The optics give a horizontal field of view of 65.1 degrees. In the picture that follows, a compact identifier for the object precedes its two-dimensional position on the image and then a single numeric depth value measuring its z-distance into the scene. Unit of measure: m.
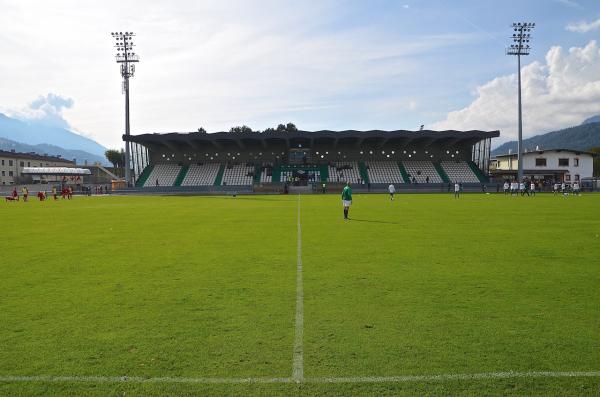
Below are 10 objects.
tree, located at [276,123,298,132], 115.55
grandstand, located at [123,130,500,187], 66.69
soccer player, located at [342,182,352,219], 20.09
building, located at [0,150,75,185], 86.36
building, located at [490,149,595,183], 75.50
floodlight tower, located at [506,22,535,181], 58.81
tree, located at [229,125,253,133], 122.13
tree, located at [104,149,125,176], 139.25
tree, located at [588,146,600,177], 112.25
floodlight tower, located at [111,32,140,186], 64.06
